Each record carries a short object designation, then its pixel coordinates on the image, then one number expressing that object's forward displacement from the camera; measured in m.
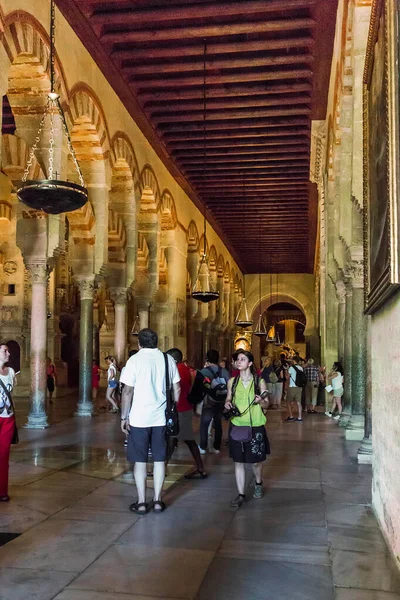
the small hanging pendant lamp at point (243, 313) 27.16
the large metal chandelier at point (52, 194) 5.80
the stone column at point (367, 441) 6.01
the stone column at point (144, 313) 14.16
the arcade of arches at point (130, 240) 5.86
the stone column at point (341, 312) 9.94
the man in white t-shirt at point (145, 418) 4.18
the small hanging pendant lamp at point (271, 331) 39.50
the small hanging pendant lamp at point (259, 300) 28.04
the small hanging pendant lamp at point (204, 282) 10.17
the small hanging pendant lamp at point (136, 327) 16.81
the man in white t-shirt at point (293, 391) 10.30
